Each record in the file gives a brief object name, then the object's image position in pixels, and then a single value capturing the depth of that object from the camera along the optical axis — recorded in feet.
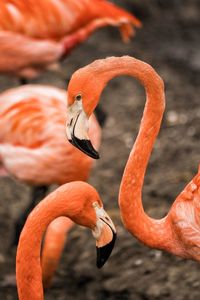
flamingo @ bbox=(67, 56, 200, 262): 24.94
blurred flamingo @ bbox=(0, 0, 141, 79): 38.45
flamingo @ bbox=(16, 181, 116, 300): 24.36
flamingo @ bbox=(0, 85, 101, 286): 33.32
